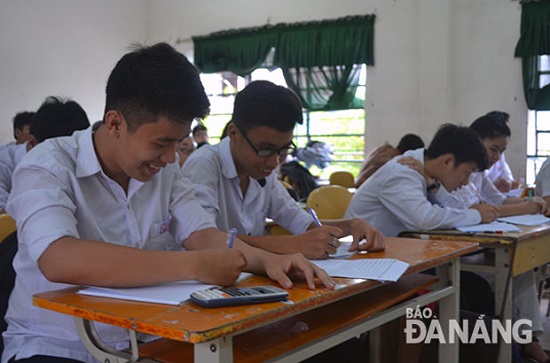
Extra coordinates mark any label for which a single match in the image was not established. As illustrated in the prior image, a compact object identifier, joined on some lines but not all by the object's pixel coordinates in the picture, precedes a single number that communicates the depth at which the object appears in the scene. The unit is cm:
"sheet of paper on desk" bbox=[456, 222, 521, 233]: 236
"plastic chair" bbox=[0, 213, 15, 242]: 167
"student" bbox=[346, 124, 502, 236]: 247
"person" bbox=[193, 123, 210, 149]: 673
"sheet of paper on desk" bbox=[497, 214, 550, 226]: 260
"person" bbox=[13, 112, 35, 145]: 394
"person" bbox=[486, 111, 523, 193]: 454
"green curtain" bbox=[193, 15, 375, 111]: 671
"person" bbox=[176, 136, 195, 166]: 539
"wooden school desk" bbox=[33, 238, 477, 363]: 93
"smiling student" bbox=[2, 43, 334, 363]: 109
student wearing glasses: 174
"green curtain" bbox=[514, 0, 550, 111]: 574
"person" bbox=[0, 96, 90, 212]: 227
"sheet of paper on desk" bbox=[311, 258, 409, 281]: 129
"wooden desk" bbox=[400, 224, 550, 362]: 220
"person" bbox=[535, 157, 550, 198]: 320
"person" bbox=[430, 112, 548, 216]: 347
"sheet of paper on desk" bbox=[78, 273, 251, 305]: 104
